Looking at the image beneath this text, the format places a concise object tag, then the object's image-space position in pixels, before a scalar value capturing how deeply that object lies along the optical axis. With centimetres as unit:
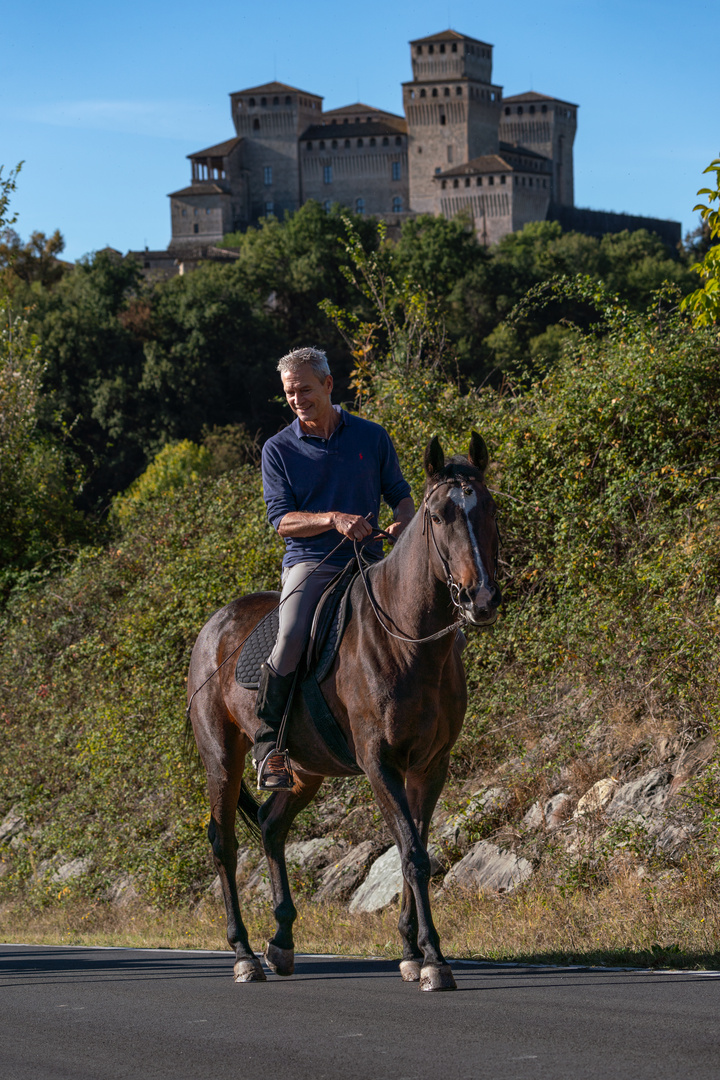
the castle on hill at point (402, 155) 15088
